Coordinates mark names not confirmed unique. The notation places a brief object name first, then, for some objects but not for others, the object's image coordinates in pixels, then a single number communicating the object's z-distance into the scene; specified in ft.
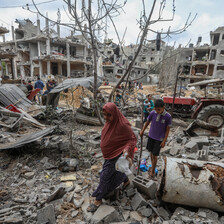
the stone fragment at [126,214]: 6.91
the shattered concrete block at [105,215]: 6.25
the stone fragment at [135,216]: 6.79
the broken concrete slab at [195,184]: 6.24
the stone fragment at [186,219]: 5.98
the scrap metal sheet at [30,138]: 10.80
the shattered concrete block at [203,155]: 11.17
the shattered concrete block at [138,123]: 21.13
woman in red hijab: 7.20
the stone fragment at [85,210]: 6.82
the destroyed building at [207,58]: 84.64
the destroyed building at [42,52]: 75.92
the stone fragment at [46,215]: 6.62
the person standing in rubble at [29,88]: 29.24
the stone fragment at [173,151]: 13.20
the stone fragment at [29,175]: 9.98
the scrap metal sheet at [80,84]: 20.13
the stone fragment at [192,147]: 13.36
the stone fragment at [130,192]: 8.05
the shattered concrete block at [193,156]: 11.53
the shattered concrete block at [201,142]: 13.87
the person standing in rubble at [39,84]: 30.96
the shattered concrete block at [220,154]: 12.52
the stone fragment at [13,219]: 6.32
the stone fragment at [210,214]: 5.99
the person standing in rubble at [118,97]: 20.64
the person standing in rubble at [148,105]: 19.18
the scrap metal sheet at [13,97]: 21.04
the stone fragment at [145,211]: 6.89
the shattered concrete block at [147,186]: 7.69
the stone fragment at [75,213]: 7.10
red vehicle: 18.44
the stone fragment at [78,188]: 8.77
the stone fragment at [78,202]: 7.62
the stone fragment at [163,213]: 6.74
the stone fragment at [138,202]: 7.23
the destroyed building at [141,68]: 92.35
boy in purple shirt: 9.20
